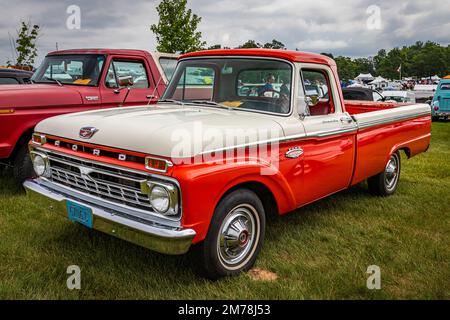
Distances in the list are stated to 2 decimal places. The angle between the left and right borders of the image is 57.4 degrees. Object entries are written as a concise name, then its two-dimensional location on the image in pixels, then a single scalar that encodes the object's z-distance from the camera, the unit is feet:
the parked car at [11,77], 26.32
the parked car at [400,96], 61.77
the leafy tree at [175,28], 58.80
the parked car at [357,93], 34.53
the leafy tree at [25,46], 54.44
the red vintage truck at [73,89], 17.02
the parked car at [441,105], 56.39
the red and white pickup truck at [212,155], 9.28
